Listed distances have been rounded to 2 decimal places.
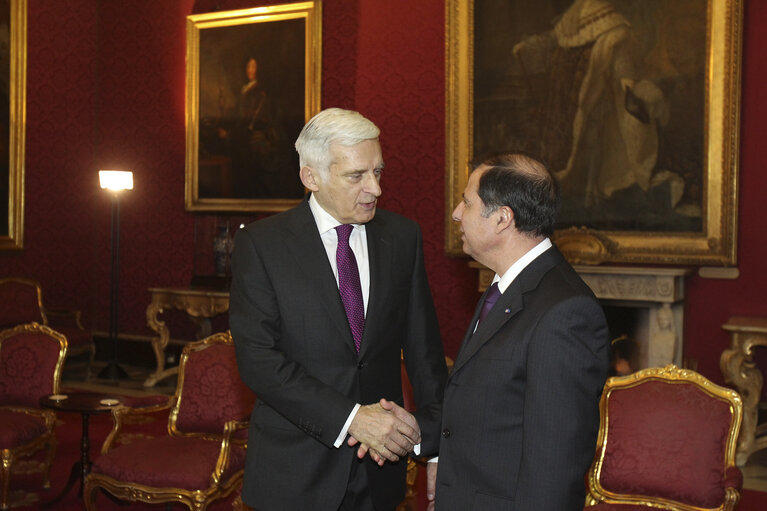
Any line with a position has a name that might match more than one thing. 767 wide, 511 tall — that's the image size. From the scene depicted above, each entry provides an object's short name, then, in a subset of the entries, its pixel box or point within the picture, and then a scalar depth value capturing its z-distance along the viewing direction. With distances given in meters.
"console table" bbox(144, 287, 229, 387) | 7.86
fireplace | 6.21
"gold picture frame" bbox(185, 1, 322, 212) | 7.99
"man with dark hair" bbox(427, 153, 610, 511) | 1.75
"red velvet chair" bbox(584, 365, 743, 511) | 3.31
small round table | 4.54
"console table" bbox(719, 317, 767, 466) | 5.56
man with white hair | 2.21
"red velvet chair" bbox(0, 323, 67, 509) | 4.85
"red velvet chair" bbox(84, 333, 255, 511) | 3.79
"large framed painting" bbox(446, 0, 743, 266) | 6.23
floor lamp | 8.07
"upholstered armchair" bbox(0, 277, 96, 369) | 7.79
